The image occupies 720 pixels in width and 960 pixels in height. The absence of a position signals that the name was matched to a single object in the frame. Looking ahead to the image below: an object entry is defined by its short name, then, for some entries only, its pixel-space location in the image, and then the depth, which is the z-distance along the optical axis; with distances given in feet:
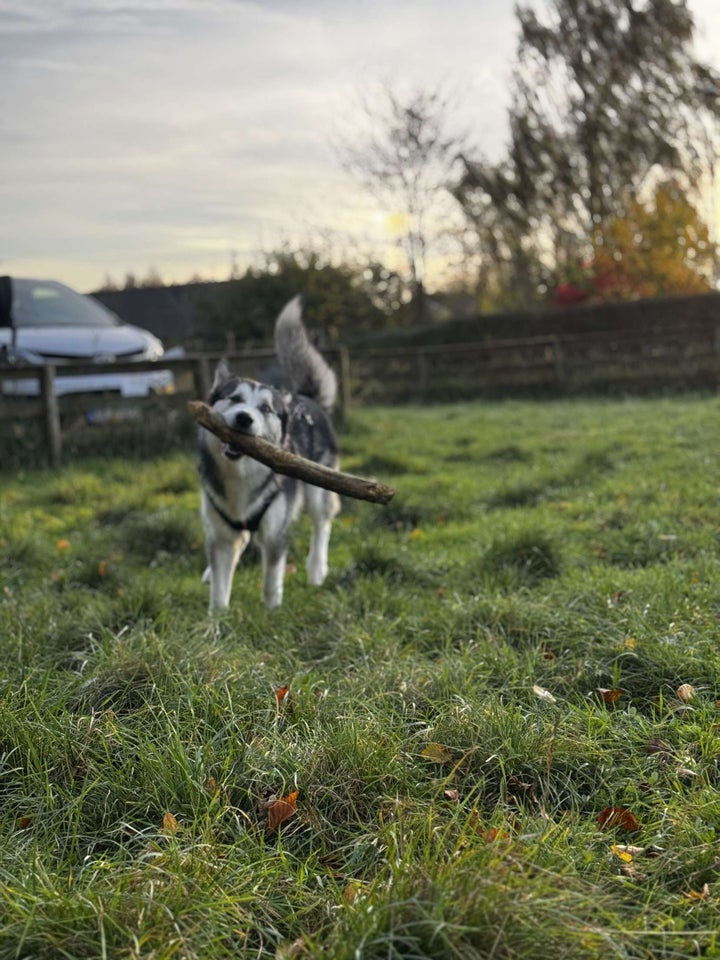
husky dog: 15.12
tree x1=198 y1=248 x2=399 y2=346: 102.47
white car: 34.35
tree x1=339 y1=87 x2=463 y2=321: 95.14
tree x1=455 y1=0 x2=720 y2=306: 83.41
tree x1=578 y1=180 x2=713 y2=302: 80.07
